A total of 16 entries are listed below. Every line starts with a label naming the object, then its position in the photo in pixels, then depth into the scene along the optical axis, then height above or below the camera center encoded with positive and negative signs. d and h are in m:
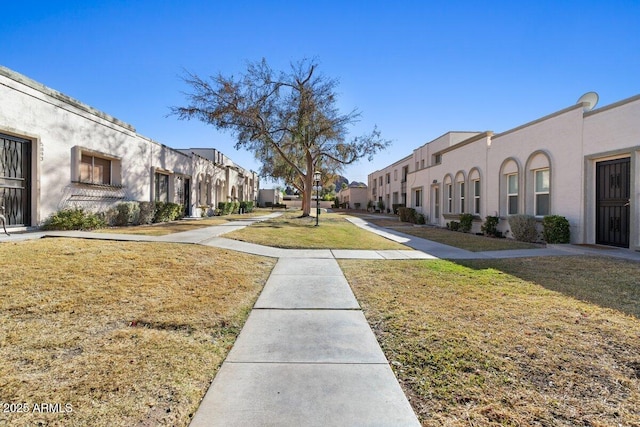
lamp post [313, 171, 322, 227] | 19.00 +1.80
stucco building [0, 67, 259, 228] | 8.80 +1.90
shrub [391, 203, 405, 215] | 38.36 +0.50
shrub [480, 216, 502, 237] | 14.20 -0.65
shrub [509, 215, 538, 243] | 11.80 -0.64
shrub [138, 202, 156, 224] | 14.41 -0.07
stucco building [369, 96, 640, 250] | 9.09 +1.39
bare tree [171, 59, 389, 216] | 20.81 +6.01
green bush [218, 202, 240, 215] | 25.80 +0.28
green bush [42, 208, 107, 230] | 9.98 -0.32
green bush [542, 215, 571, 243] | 10.49 -0.62
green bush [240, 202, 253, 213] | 31.76 +0.41
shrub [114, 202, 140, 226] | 13.12 -0.10
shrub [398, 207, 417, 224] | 23.63 -0.26
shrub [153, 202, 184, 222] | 15.75 -0.05
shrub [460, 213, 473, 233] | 16.06 -0.56
